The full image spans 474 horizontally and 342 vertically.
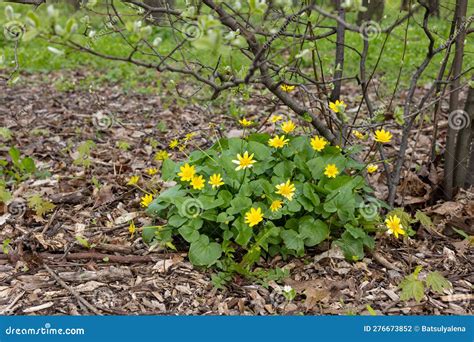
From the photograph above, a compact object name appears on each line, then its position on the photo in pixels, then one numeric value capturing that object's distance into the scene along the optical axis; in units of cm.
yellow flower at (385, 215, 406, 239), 244
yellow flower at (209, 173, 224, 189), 252
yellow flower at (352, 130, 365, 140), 269
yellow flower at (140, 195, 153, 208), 271
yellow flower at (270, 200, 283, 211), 245
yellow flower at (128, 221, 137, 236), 269
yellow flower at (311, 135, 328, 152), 263
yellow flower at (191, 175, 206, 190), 253
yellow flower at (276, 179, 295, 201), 246
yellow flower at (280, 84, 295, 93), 279
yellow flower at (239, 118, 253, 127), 278
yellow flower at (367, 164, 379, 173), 270
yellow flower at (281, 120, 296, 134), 268
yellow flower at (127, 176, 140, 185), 292
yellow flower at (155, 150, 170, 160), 295
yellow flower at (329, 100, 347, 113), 244
